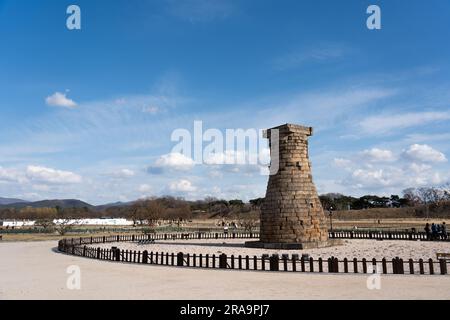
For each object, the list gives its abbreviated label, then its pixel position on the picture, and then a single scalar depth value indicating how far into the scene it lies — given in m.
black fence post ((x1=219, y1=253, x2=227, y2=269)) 15.95
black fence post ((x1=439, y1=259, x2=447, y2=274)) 13.25
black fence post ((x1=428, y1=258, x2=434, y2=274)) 13.03
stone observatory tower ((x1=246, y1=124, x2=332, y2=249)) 26.09
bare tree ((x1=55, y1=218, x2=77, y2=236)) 45.41
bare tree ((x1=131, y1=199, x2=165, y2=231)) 80.75
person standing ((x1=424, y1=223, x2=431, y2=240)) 32.31
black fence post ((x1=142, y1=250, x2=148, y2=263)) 17.61
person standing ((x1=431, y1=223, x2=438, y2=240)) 32.03
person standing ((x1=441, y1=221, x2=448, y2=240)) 31.83
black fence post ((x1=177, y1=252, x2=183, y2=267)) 16.66
